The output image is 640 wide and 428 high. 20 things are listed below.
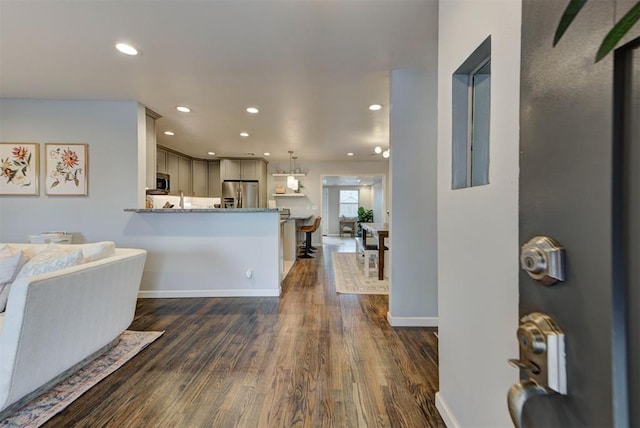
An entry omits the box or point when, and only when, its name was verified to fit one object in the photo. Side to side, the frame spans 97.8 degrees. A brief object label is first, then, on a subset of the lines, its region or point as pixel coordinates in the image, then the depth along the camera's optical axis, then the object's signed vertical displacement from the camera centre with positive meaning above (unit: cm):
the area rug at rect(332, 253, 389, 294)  363 -102
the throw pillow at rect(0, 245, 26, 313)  172 -36
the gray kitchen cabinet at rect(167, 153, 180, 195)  580 +84
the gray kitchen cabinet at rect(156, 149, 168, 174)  538 +98
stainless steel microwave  478 +52
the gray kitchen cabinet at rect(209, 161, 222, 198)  707 +81
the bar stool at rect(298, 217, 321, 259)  618 -60
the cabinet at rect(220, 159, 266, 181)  671 +101
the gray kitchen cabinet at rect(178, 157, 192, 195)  628 +82
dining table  390 -39
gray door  33 +1
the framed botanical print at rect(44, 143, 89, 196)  323 +48
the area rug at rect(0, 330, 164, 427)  144 -106
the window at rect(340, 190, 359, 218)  1224 +36
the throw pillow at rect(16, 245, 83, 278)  174 -33
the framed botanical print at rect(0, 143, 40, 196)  319 +48
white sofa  139 -63
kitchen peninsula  341 -55
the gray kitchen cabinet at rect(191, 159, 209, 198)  679 +81
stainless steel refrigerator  663 +40
